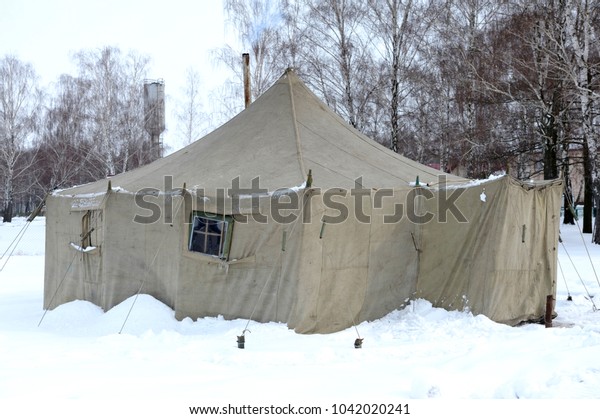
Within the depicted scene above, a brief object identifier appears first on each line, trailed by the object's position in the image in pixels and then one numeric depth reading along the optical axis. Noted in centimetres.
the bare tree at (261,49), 1959
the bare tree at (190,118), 2653
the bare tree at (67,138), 2708
